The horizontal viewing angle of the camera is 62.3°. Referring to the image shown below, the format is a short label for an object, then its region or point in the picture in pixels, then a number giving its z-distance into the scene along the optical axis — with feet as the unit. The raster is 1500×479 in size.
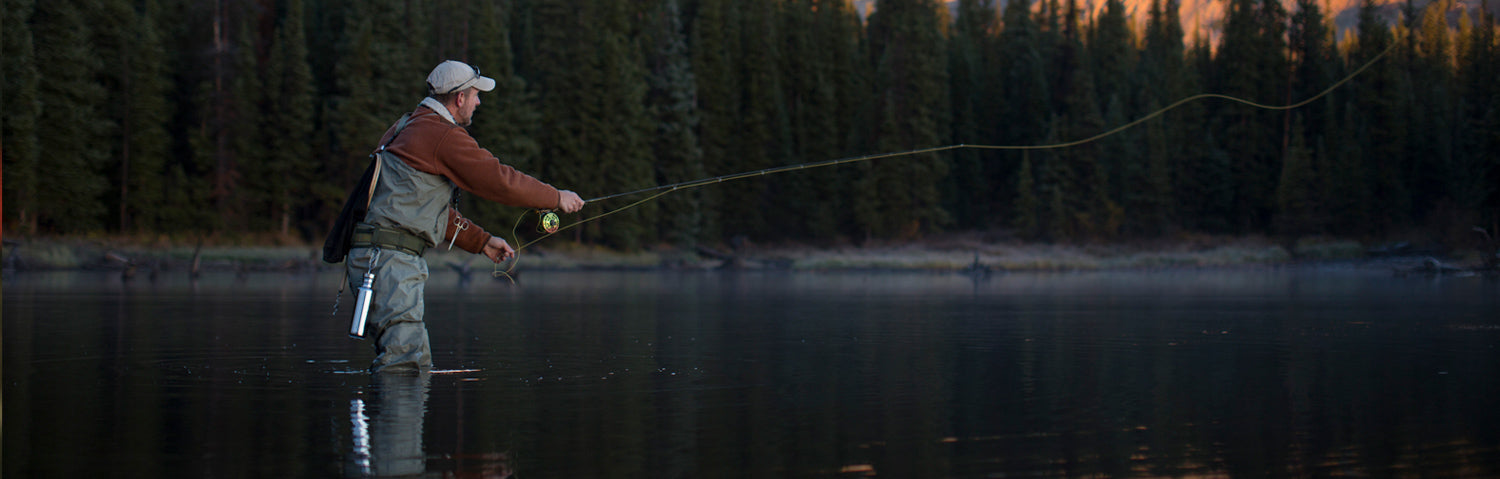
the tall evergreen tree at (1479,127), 192.34
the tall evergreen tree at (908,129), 213.66
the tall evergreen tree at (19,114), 134.21
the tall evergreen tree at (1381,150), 222.07
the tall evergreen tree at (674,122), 190.80
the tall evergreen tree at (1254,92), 229.25
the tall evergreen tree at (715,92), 208.13
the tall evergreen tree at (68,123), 142.51
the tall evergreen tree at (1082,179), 220.64
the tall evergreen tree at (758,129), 208.85
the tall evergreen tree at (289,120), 162.61
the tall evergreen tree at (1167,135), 222.28
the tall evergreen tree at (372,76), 159.84
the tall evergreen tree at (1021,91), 255.09
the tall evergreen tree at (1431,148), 226.79
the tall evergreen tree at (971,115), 246.68
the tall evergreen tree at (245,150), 160.76
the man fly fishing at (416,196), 25.26
